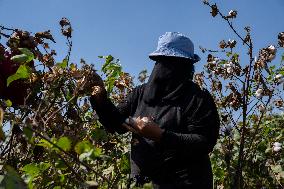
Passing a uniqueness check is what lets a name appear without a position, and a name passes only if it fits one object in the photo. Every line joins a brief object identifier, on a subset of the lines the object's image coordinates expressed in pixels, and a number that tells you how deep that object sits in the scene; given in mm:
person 2039
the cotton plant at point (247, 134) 3643
